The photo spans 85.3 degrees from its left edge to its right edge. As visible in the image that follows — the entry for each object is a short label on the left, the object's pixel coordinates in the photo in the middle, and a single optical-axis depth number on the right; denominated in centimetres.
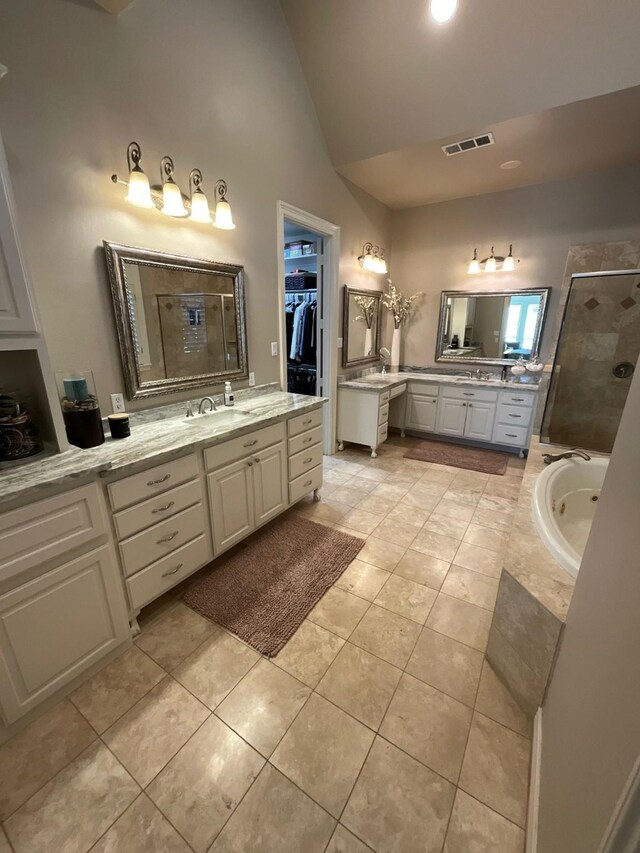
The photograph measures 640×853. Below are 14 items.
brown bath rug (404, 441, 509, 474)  358
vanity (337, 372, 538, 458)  367
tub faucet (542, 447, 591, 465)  234
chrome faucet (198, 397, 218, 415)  226
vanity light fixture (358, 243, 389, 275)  375
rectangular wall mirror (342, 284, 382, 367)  371
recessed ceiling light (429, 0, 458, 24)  192
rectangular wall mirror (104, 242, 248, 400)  186
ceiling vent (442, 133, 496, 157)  259
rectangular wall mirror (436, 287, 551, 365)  379
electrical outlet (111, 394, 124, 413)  187
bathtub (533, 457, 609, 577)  212
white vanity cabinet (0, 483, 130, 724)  119
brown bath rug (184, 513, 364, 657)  175
